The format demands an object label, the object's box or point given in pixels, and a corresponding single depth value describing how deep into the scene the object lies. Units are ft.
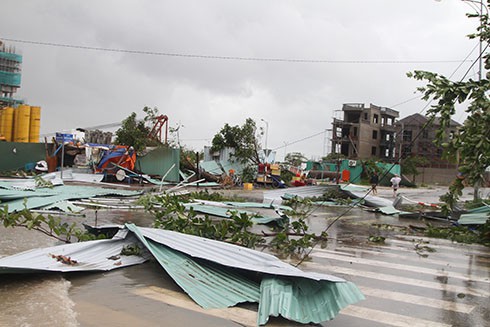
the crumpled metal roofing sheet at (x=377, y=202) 60.90
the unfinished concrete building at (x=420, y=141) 234.17
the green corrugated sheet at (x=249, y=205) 49.79
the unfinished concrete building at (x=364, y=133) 243.19
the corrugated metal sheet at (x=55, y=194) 41.90
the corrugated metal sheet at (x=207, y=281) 16.74
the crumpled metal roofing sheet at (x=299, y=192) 63.46
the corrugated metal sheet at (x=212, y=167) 108.68
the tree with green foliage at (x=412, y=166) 179.11
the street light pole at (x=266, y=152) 124.92
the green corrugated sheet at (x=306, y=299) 14.73
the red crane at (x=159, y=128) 115.55
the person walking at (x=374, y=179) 109.35
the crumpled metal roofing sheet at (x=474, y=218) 41.03
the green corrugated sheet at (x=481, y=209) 43.91
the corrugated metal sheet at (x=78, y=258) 18.12
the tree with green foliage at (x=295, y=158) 188.55
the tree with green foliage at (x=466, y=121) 24.29
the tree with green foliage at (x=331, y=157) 202.43
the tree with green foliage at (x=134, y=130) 111.55
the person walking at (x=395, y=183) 91.45
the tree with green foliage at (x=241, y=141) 109.40
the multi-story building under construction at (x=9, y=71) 334.44
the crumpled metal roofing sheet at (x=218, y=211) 36.97
